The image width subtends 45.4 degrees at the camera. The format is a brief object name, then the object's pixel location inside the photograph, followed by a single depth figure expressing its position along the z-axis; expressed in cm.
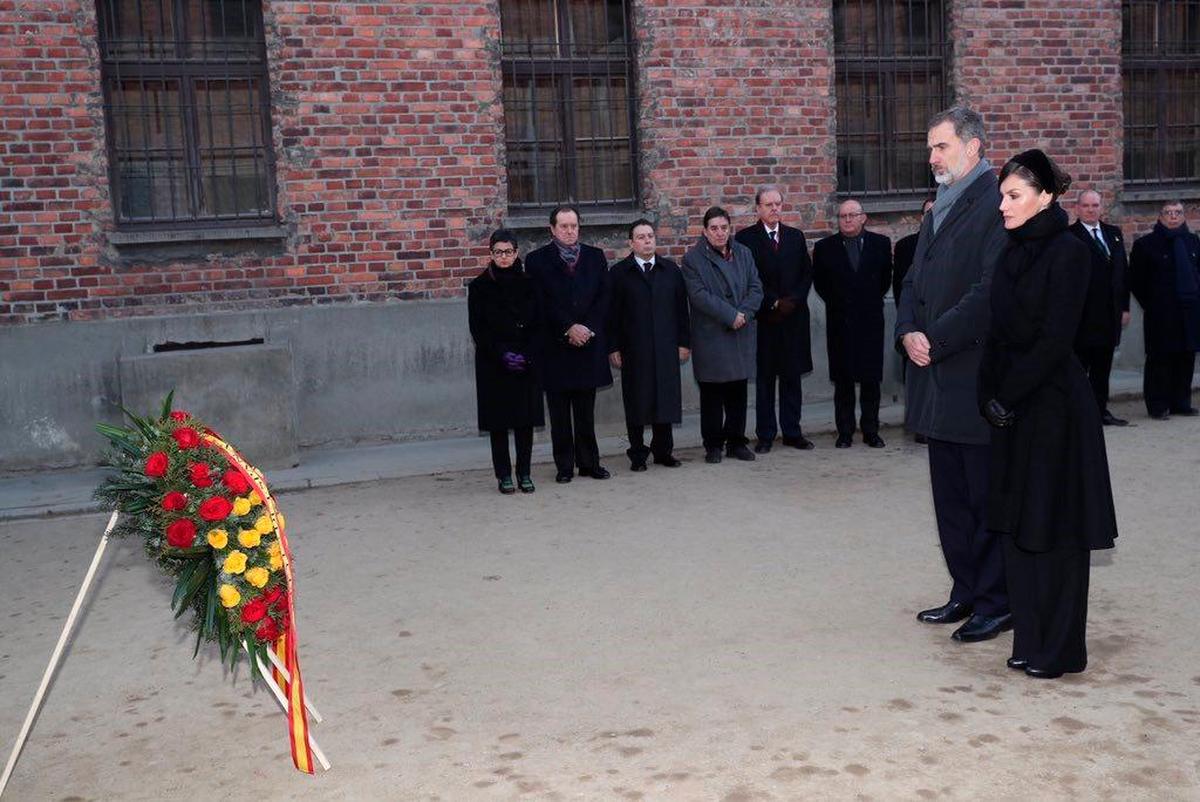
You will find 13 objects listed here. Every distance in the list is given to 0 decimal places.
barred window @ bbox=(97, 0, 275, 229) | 1077
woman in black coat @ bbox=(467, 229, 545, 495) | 920
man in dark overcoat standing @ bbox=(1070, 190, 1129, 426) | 1010
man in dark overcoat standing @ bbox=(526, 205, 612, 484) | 960
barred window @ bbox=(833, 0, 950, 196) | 1268
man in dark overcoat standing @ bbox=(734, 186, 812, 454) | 1050
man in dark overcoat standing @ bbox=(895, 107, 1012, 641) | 556
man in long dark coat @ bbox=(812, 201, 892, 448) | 1062
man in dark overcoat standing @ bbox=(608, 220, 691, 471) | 996
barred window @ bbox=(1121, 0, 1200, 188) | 1370
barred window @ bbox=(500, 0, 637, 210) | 1176
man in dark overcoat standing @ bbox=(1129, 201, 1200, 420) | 1141
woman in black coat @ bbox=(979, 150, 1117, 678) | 505
